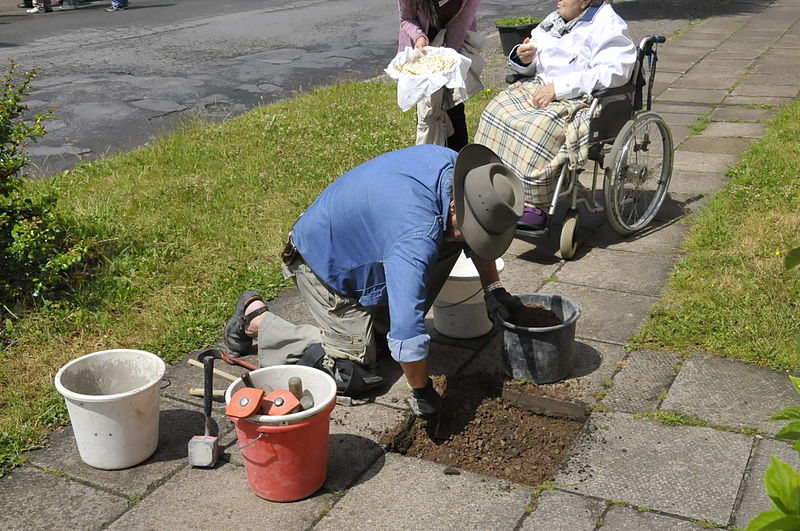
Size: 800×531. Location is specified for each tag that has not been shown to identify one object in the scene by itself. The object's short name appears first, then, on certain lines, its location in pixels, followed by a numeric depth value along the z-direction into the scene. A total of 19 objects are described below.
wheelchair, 5.25
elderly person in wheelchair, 5.13
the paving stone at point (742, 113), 8.52
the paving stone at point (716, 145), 7.50
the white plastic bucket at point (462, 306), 4.43
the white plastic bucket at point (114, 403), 3.33
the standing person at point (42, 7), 17.74
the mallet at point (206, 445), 3.46
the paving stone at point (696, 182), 6.57
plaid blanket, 5.12
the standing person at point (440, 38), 5.80
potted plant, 10.31
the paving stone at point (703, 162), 7.06
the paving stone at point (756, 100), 9.08
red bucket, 3.12
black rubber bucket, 3.89
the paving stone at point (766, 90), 9.44
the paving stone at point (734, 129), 7.95
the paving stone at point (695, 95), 9.38
